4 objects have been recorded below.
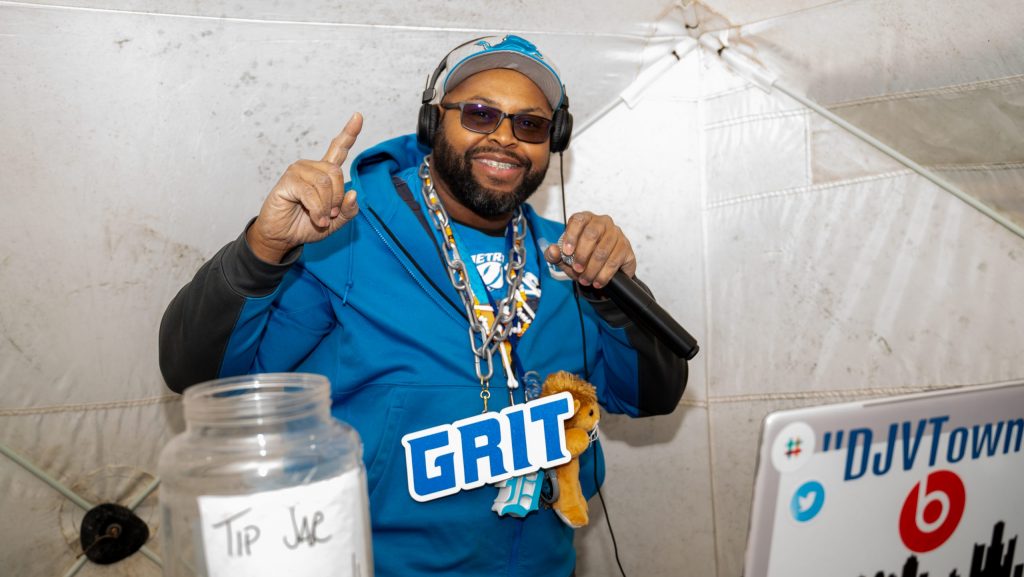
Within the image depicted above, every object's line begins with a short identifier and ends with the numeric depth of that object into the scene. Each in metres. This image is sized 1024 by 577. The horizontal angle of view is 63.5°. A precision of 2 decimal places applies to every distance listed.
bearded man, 1.28
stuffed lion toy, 1.45
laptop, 0.70
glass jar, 0.60
